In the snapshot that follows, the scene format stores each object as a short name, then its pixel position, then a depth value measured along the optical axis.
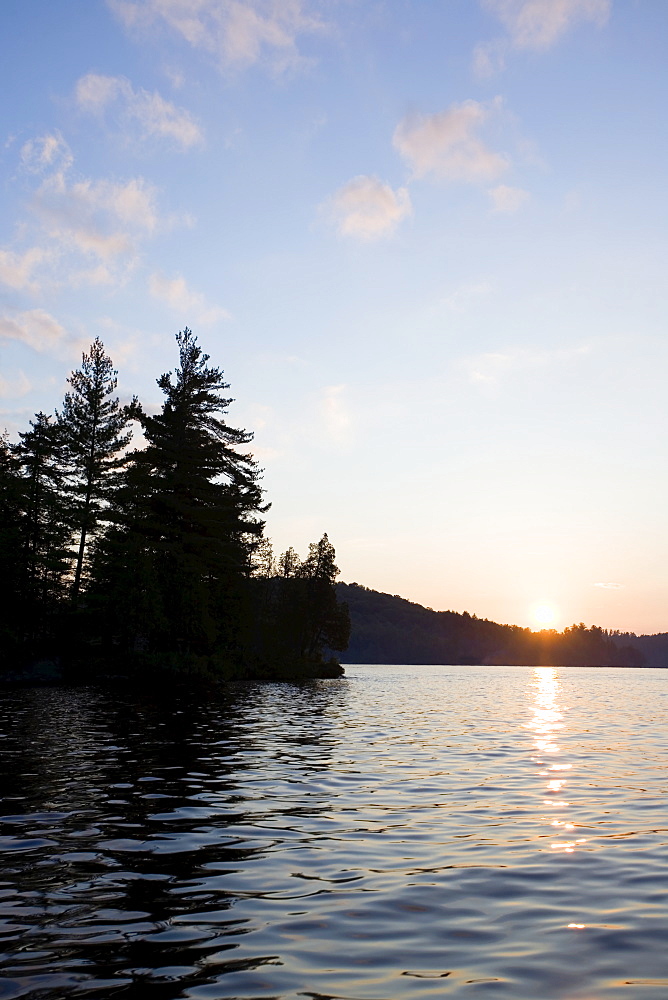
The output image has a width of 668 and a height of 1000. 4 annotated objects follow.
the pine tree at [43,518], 57.28
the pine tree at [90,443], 58.16
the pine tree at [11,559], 53.97
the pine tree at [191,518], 56.50
